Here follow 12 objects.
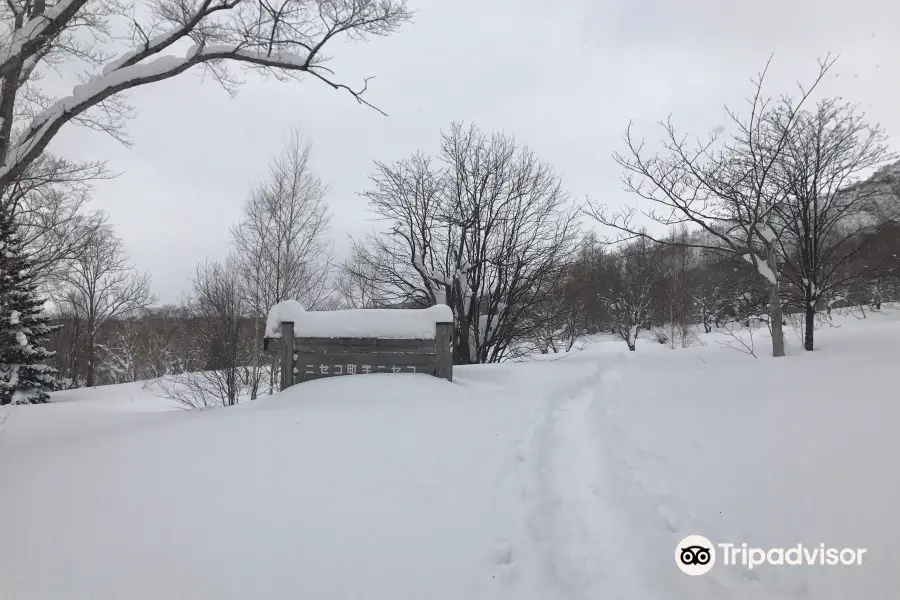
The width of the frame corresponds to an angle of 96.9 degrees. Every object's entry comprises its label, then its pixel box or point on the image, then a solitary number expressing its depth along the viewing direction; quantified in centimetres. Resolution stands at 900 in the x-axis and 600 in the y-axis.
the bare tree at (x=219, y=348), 868
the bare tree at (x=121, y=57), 457
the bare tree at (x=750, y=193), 840
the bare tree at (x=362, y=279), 1342
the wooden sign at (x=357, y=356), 652
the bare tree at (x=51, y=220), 1034
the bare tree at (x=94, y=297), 2415
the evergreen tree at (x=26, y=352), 1588
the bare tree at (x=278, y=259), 1255
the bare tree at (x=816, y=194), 916
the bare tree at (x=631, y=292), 2552
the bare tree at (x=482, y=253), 1174
